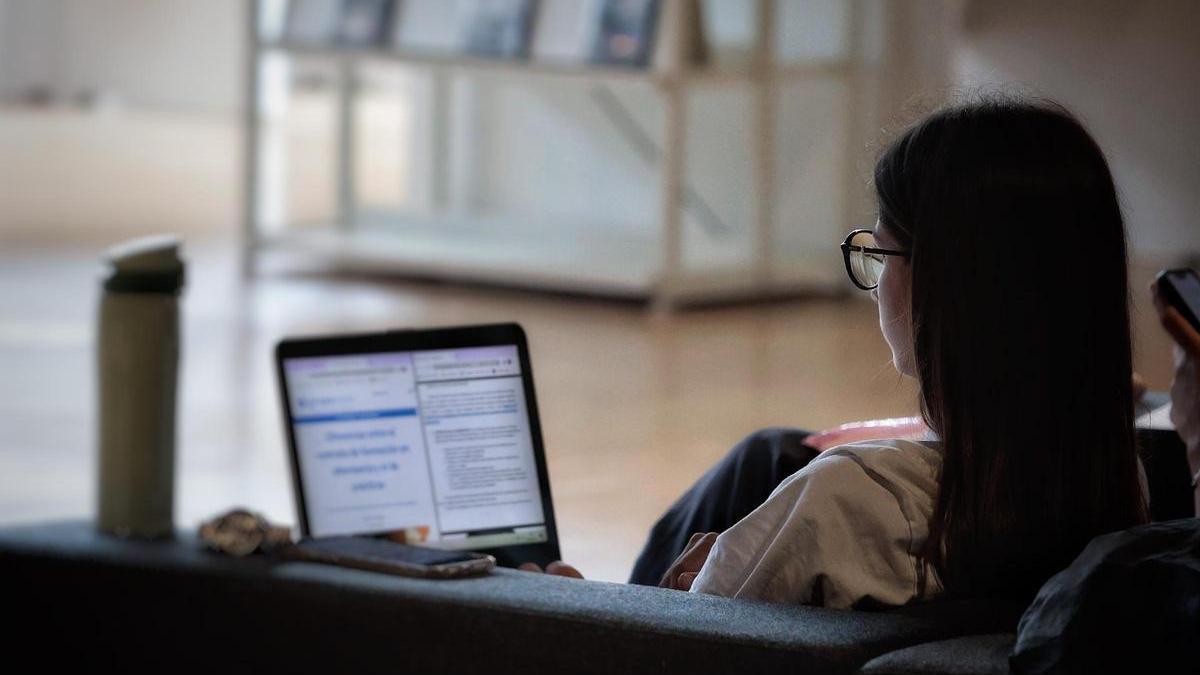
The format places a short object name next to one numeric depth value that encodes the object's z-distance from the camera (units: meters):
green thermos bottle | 3.41
